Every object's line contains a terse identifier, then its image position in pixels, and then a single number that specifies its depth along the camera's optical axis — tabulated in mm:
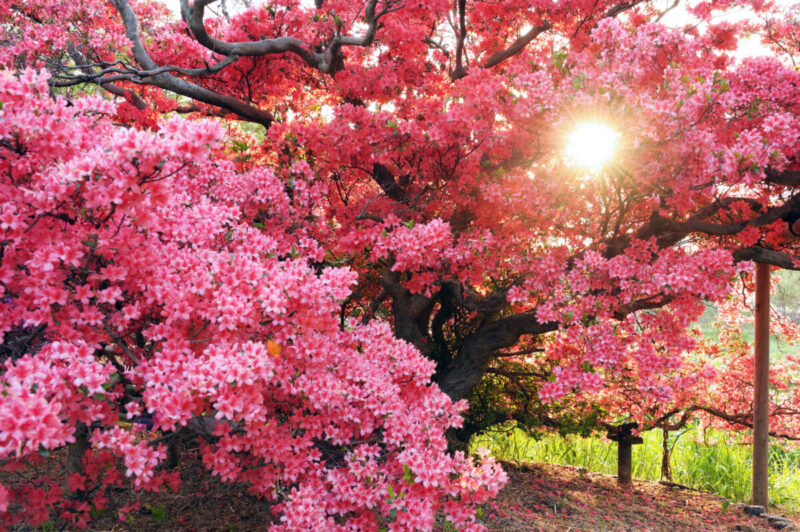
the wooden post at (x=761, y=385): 5734
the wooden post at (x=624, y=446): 6555
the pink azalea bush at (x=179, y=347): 2051
